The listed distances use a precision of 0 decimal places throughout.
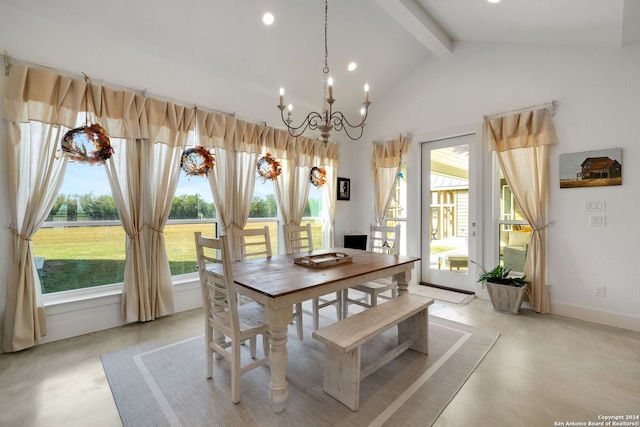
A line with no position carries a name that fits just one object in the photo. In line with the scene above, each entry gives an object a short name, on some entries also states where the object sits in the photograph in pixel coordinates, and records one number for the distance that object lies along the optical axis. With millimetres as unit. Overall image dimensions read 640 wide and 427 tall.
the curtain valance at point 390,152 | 4527
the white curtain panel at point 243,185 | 3656
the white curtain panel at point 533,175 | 3232
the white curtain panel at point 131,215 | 2859
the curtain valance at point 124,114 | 2373
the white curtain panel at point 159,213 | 3023
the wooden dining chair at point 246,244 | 2734
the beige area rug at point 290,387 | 1655
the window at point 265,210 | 4066
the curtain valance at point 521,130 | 3213
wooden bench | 1713
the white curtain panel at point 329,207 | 4875
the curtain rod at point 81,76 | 2322
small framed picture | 5117
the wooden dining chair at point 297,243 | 2869
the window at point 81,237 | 2654
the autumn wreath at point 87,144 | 2521
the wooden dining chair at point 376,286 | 2756
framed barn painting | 2873
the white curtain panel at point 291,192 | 4188
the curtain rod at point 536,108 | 3215
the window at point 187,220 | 3367
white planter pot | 3180
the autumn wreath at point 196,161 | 3223
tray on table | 2332
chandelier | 1893
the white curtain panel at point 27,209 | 2342
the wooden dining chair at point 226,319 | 1711
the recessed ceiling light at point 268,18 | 3010
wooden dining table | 1694
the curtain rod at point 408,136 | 4480
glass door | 3995
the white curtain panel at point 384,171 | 4641
